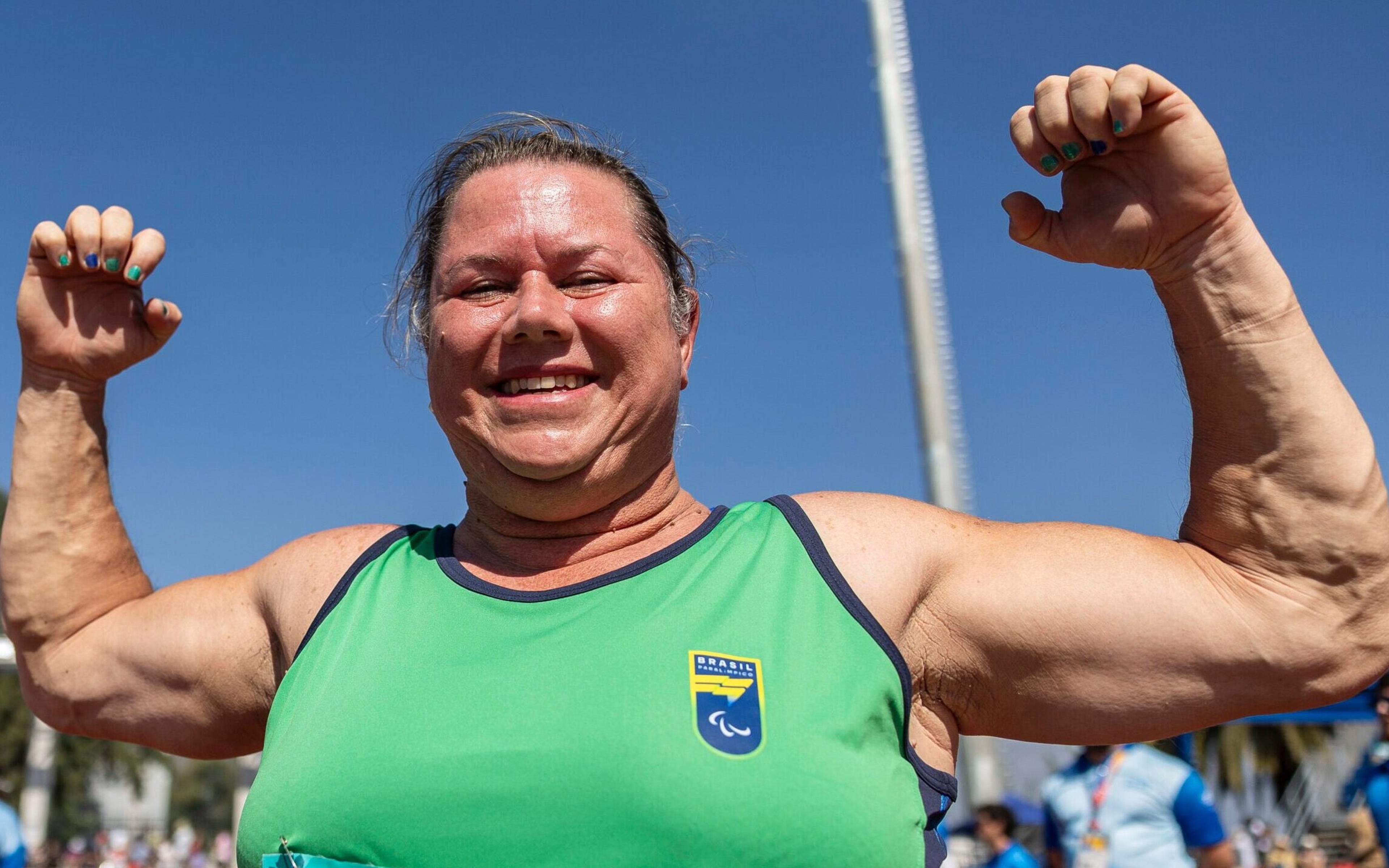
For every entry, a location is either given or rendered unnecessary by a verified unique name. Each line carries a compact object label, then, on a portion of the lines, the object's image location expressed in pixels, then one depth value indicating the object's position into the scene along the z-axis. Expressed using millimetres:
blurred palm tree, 23359
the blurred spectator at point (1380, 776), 5367
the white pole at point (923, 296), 6828
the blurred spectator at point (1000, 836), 6719
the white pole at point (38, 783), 17172
